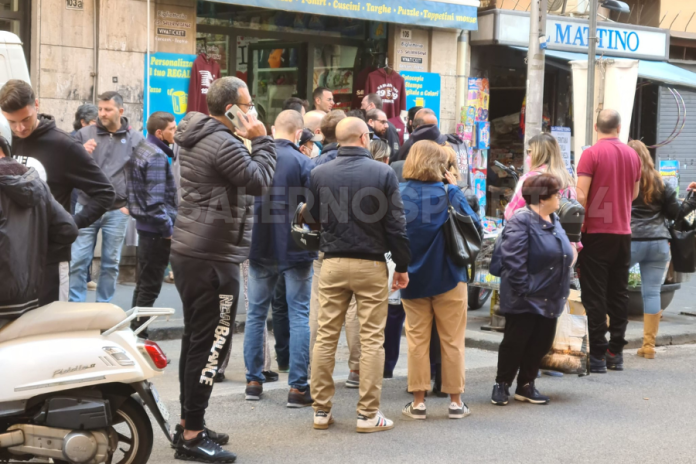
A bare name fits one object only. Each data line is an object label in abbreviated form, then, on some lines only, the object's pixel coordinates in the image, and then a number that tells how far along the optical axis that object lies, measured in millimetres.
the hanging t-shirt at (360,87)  28687
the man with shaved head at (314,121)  17031
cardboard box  15105
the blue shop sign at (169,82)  23906
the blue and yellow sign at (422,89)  29234
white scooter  9187
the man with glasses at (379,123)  18703
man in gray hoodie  16875
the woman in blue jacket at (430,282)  12680
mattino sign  29766
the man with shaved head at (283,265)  13344
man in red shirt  16187
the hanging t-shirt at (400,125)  26891
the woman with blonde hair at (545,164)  14891
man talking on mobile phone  10523
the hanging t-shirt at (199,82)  24312
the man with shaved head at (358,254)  11922
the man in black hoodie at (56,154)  11547
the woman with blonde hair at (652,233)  17312
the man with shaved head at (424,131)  16422
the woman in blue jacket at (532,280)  13602
